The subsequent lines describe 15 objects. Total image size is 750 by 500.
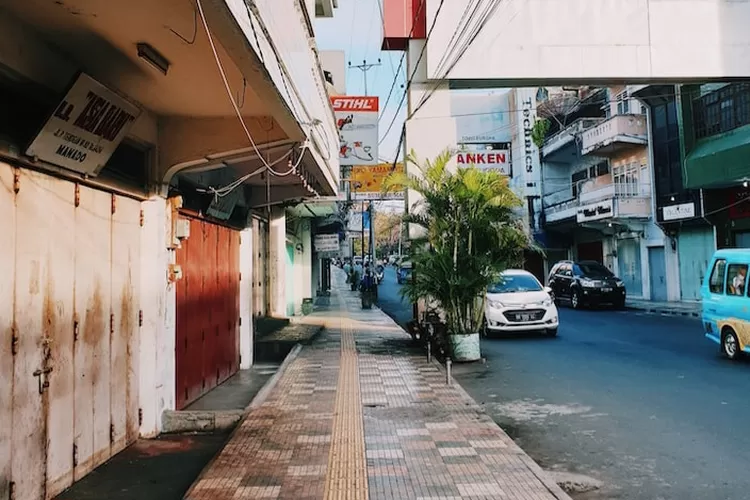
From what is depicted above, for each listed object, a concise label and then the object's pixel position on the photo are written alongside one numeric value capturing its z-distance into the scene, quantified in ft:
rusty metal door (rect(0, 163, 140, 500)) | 13.85
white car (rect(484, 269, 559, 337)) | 47.98
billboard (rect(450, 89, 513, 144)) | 116.57
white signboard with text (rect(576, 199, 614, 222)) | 87.66
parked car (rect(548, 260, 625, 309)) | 74.18
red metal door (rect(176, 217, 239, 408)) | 26.20
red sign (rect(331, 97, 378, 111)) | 58.70
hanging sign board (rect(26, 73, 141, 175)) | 14.83
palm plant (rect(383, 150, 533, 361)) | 36.01
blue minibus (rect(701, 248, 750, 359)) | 33.14
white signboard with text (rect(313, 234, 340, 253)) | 88.38
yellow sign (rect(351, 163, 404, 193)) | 90.99
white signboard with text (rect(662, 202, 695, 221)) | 77.36
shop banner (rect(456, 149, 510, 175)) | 106.63
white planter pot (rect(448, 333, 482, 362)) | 36.06
